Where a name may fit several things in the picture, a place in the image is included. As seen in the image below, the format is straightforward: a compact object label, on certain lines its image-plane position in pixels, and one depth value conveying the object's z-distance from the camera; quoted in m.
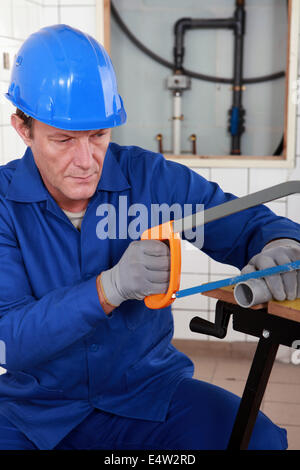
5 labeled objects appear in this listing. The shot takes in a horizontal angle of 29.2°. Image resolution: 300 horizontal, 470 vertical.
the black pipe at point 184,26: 2.94
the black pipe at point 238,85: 2.90
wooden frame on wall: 2.51
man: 1.13
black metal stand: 1.00
